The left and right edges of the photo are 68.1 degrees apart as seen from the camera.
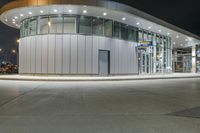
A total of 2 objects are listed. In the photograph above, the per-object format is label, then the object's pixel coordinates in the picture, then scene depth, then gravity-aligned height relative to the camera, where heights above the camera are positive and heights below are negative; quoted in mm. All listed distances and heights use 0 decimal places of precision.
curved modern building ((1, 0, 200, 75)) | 16838 +4171
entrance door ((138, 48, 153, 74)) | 23349 +899
